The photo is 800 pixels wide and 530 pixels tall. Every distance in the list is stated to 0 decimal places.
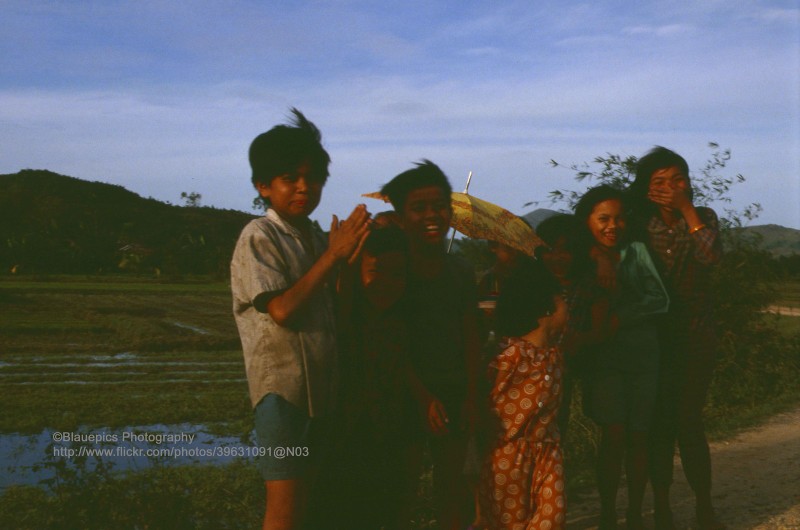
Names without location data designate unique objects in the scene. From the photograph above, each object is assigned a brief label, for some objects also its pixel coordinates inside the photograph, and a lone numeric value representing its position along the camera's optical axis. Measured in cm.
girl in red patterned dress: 360
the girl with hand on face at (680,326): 410
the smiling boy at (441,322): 335
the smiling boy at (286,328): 251
